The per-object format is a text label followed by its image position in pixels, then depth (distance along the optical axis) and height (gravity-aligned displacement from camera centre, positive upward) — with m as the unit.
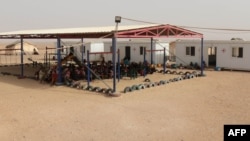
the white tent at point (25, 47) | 47.21 +2.15
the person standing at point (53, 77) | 18.75 -0.95
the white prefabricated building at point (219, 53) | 25.14 +0.72
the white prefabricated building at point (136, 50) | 31.14 +1.22
